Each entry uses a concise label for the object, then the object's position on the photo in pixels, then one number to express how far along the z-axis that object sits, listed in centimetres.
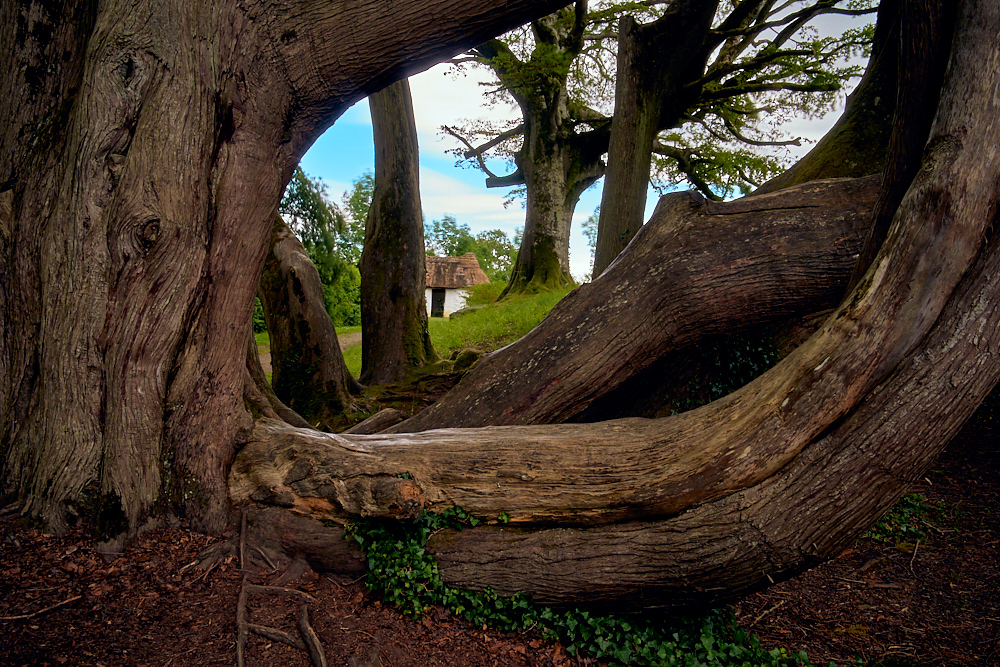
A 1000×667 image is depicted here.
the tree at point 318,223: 1202
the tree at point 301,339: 777
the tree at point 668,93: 1027
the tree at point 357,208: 3828
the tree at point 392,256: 887
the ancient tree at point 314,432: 323
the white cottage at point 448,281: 4362
